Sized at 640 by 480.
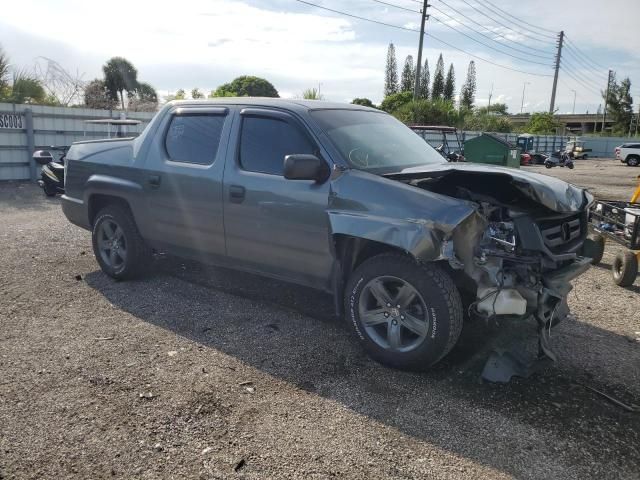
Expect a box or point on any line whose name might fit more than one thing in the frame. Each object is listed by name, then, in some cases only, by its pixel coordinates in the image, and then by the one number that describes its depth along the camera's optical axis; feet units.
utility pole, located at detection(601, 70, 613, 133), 231.91
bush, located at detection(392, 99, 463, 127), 106.83
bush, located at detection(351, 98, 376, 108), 131.13
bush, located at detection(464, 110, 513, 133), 125.59
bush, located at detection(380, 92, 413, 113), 142.43
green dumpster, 54.65
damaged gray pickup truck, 11.44
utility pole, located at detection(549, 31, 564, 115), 190.56
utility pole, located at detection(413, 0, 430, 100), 104.75
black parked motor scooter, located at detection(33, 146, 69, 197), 35.55
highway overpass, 310.65
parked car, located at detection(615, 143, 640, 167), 119.03
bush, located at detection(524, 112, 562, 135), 180.96
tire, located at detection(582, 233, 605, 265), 13.96
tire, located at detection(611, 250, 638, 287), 19.20
